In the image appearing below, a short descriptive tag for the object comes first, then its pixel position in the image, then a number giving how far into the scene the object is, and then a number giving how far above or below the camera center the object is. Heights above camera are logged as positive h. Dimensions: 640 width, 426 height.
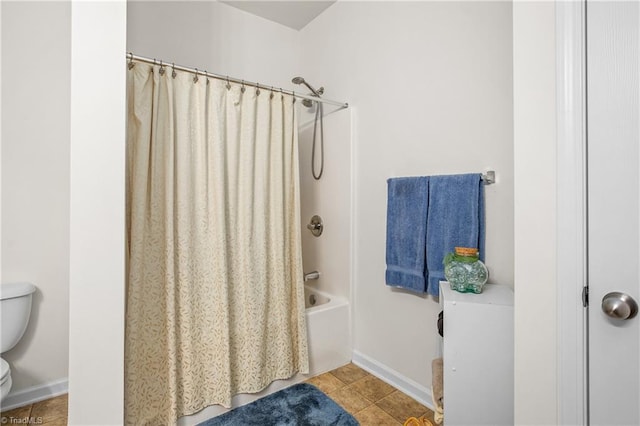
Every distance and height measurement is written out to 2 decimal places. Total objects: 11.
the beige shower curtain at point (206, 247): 1.47 -0.17
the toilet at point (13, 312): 1.61 -0.52
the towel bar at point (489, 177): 1.47 +0.17
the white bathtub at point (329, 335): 2.00 -0.80
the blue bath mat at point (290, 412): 1.58 -1.03
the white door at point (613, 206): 0.83 +0.02
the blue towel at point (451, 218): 1.49 -0.02
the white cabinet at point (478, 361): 1.19 -0.56
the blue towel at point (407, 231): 1.68 -0.10
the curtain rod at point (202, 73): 1.41 +0.72
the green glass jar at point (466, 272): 1.34 -0.25
